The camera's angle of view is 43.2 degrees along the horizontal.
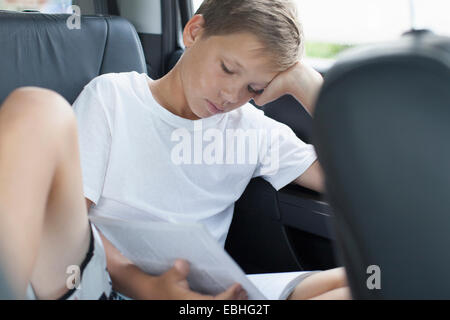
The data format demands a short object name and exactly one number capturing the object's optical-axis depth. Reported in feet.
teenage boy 3.68
